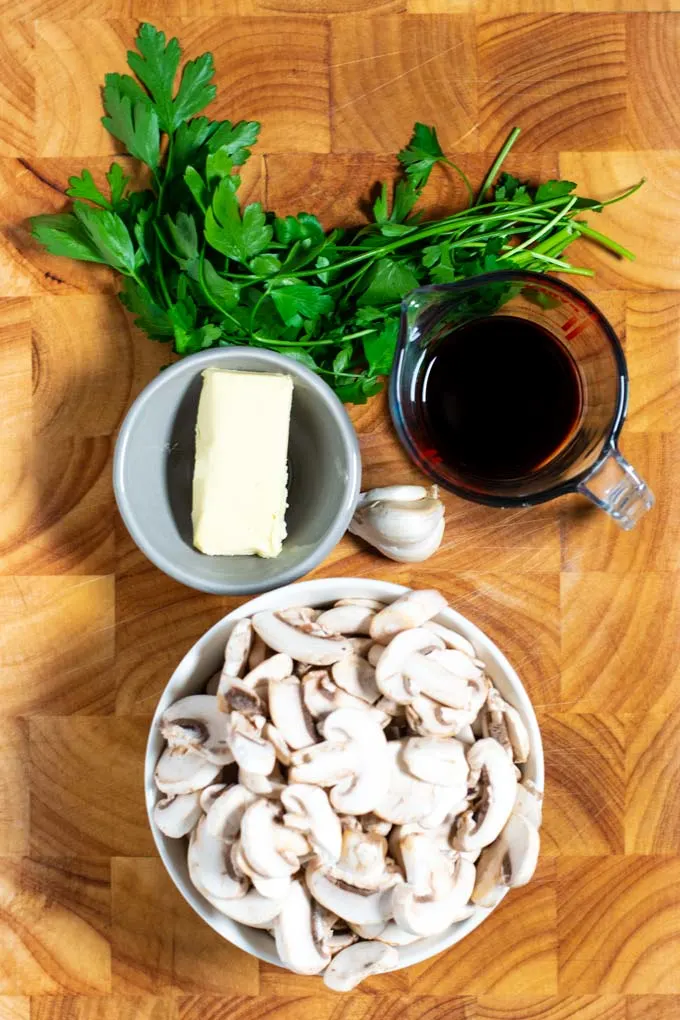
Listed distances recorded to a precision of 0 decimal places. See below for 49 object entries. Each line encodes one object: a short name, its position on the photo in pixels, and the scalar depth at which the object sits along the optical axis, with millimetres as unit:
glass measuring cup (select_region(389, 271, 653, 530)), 831
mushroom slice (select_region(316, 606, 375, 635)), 828
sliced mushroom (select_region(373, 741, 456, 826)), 772
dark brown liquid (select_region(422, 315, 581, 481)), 880
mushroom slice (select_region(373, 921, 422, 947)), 783
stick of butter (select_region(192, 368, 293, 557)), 830
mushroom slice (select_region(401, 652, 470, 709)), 780
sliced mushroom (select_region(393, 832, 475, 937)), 752
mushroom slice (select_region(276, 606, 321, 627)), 808
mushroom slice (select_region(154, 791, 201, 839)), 807
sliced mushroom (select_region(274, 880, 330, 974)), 779
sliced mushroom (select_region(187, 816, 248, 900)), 777
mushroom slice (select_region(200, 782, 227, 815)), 794
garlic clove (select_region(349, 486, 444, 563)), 903
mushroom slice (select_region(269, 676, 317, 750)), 773
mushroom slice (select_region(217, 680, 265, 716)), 778
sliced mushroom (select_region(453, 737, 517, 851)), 786
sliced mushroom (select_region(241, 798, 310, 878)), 744
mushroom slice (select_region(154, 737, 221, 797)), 802
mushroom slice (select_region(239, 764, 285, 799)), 764
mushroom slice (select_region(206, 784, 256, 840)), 776
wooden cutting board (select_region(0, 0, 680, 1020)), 971
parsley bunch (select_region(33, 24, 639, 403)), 894
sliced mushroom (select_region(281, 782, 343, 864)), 750
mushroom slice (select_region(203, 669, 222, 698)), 857
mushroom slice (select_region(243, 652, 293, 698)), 792
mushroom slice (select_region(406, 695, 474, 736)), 781
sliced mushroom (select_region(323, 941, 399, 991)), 774
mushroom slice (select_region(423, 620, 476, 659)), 827
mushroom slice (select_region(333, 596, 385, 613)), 845
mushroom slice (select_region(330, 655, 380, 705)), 802
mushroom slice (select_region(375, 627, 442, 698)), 783
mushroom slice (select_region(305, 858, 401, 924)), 770
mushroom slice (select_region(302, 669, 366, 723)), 783
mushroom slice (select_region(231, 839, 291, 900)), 755
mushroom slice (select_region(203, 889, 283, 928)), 779
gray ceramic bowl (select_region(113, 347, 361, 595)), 846
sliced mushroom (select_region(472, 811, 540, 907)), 786
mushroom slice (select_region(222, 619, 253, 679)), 799
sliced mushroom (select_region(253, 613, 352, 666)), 792
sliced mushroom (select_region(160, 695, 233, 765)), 805
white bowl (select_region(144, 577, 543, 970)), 819
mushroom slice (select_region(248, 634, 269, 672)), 820
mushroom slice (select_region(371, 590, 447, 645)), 806
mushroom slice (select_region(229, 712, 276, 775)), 753
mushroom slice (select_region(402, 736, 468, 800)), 773
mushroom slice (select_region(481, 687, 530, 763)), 818
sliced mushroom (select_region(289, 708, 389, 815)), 757
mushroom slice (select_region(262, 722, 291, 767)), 764
